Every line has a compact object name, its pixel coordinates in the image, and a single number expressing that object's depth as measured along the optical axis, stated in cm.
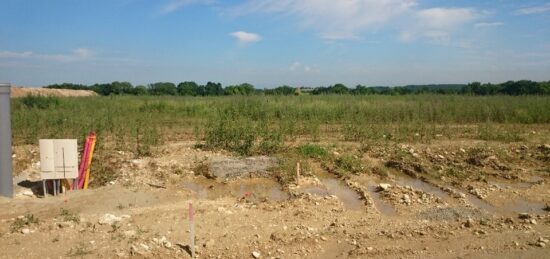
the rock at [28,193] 630
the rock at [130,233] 465
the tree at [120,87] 3866
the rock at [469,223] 518
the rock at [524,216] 549
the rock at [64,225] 489
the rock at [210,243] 450
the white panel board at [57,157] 617
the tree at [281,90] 2199
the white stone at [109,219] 504
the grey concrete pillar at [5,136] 571
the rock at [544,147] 966
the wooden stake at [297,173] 726
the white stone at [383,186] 697
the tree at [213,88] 3564
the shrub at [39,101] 1728
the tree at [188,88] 3503
